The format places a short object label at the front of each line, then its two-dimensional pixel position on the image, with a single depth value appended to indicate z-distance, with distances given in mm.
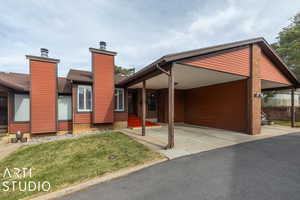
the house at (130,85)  6266
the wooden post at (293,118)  8883
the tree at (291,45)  12320
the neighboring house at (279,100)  15288
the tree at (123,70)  22853
